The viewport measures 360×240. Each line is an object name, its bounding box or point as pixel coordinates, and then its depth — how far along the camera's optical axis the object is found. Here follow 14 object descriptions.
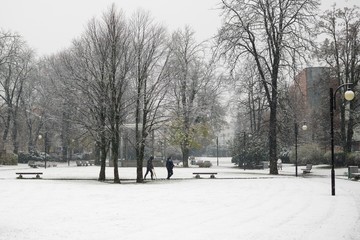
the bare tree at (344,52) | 39.41
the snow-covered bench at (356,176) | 27.35
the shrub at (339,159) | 41.97
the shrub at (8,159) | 50.25
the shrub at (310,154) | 49.75
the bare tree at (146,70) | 27.19
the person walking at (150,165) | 29.59
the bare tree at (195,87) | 46.03
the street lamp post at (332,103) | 17.16
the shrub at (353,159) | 38.41
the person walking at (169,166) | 29.94
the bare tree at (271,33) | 32.28
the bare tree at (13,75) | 50.21
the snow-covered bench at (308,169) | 35.51
